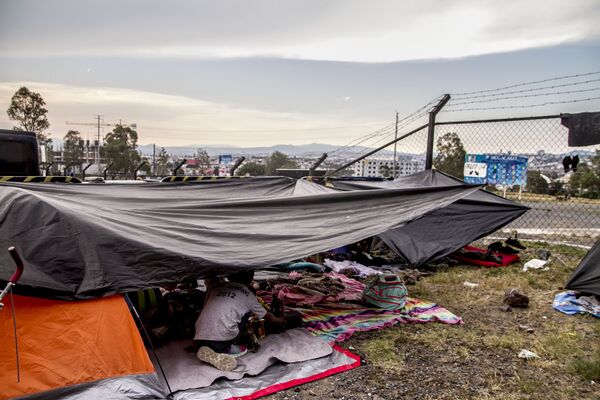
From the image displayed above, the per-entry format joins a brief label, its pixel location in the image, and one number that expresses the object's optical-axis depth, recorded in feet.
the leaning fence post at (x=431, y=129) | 26.96
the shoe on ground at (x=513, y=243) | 26.94
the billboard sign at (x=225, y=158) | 115.98
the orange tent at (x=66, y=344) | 8.71
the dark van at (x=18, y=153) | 24.79
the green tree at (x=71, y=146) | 164.04
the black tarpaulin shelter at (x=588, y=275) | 16.99
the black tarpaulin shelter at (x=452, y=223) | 24.70
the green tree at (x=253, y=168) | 95.20
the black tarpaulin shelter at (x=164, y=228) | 9.95
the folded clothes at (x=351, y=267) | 23.13
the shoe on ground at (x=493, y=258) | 24.77
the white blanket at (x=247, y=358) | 11.14
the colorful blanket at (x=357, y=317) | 14.75
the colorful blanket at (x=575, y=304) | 16.82
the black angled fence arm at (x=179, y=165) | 28.40
